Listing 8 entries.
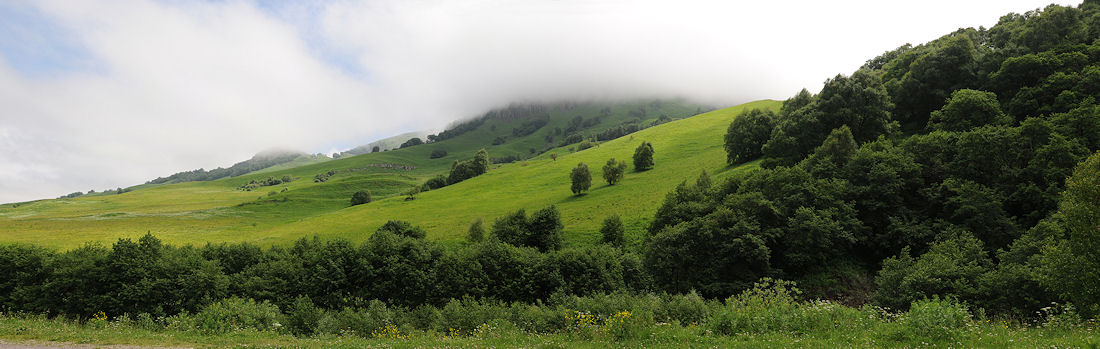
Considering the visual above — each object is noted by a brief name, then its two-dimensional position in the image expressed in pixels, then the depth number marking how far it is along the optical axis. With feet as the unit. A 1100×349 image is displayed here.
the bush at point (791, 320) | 47.06
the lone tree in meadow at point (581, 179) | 302.39
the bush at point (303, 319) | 89.92
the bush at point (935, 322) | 38.34
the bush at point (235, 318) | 65.26
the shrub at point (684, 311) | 60.85
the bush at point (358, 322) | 80.04
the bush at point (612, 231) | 189.37
